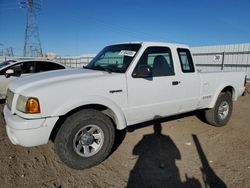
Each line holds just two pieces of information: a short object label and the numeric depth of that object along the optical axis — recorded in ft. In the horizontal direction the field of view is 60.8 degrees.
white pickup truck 9.69
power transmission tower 108.99
